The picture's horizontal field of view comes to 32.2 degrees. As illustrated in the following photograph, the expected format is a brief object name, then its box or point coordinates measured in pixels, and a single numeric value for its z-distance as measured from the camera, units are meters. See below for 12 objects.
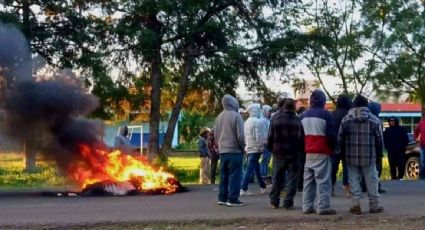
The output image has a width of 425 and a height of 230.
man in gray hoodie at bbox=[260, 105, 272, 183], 14.02
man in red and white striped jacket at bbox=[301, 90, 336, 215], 10.70
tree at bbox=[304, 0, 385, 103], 24.03
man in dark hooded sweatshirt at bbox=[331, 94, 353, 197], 12.23
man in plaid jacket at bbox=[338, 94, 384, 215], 10.81
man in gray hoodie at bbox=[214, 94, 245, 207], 11.66
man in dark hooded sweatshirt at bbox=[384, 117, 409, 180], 19.22
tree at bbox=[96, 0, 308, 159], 20.84
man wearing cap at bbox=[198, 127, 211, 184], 18.73
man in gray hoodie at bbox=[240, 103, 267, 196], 13.42
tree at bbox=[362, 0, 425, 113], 24.17
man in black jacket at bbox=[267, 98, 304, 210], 11.27
